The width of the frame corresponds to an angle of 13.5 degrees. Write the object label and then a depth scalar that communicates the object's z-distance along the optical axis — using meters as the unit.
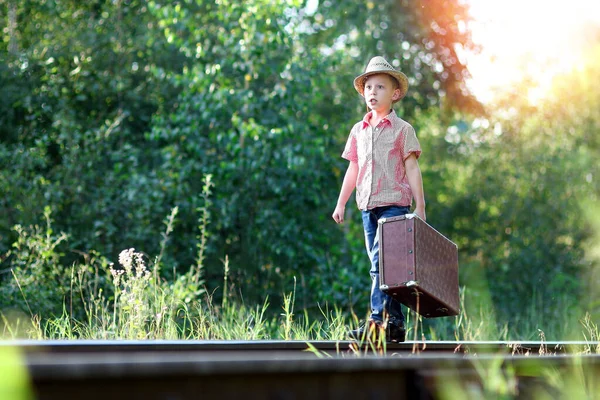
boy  10.00
